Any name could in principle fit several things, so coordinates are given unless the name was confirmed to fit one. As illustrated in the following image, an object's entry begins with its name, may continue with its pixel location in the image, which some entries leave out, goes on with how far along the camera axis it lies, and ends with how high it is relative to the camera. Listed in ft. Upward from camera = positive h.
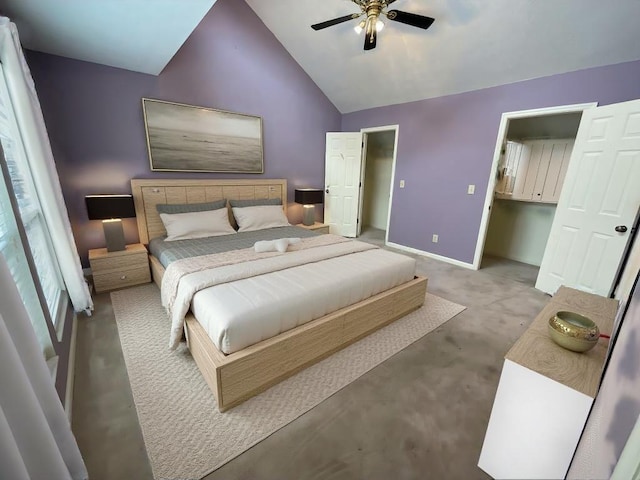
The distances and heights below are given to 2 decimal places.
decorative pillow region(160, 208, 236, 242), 9.29 -2.03
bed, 4.51 -3.44
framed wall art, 10.02 +1.26
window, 4.10 -1.31
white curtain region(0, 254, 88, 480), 1.99 -2.10
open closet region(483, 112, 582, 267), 11.67 -0.39
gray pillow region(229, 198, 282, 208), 11.43 -1.44
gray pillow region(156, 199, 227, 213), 9.86 -1.48
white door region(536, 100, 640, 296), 7.45 -0.75
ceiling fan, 6.56 +3.95
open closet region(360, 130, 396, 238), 18.60 -0.71
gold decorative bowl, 3.20 -1.95
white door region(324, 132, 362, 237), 15.37 -0.60
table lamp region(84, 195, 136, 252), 8.23 -1.45
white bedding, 4.60 -2.54
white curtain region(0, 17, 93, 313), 5.37 +0.10
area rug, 3.95 -4.18
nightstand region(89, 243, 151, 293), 8.50 -3.33
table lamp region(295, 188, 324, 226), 13.60 -1.50
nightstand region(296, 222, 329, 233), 13.56 -2.90
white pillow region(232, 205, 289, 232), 10.84 -1.98
